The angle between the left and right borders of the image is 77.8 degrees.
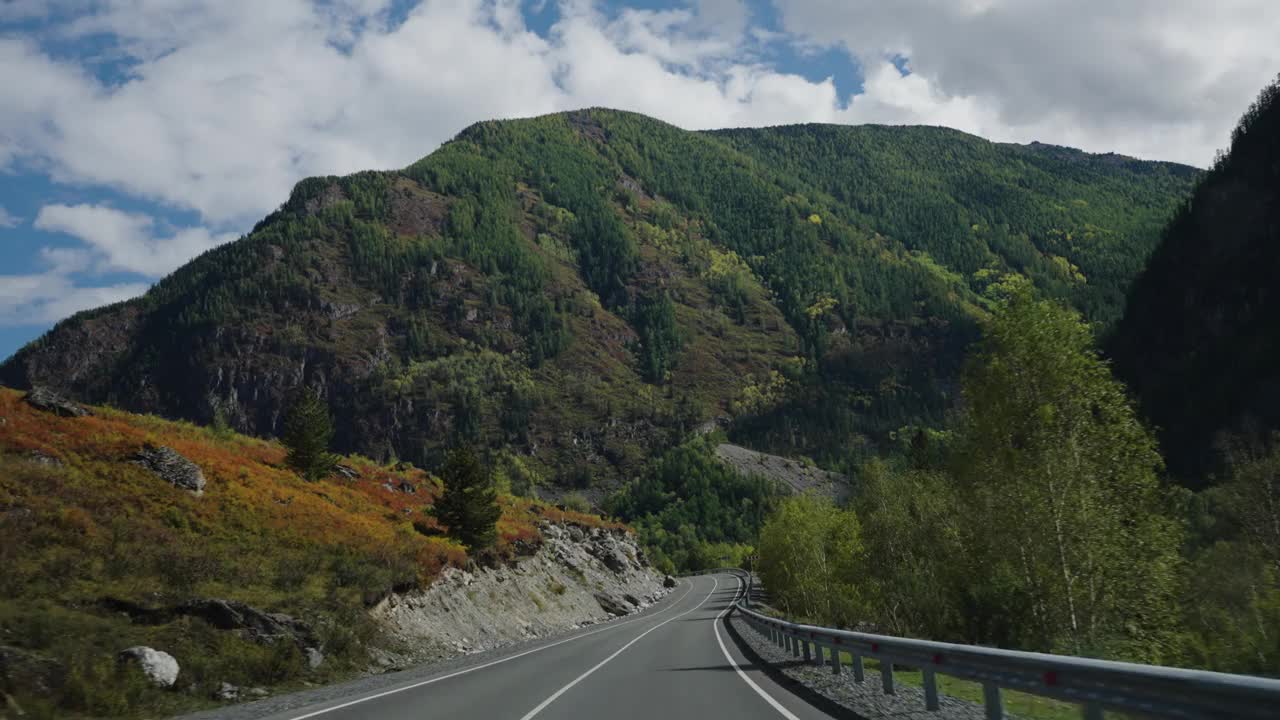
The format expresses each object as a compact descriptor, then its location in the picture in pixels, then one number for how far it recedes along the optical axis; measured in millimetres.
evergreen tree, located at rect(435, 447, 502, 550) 42625
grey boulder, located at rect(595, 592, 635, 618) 63388
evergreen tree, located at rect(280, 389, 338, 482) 44325
